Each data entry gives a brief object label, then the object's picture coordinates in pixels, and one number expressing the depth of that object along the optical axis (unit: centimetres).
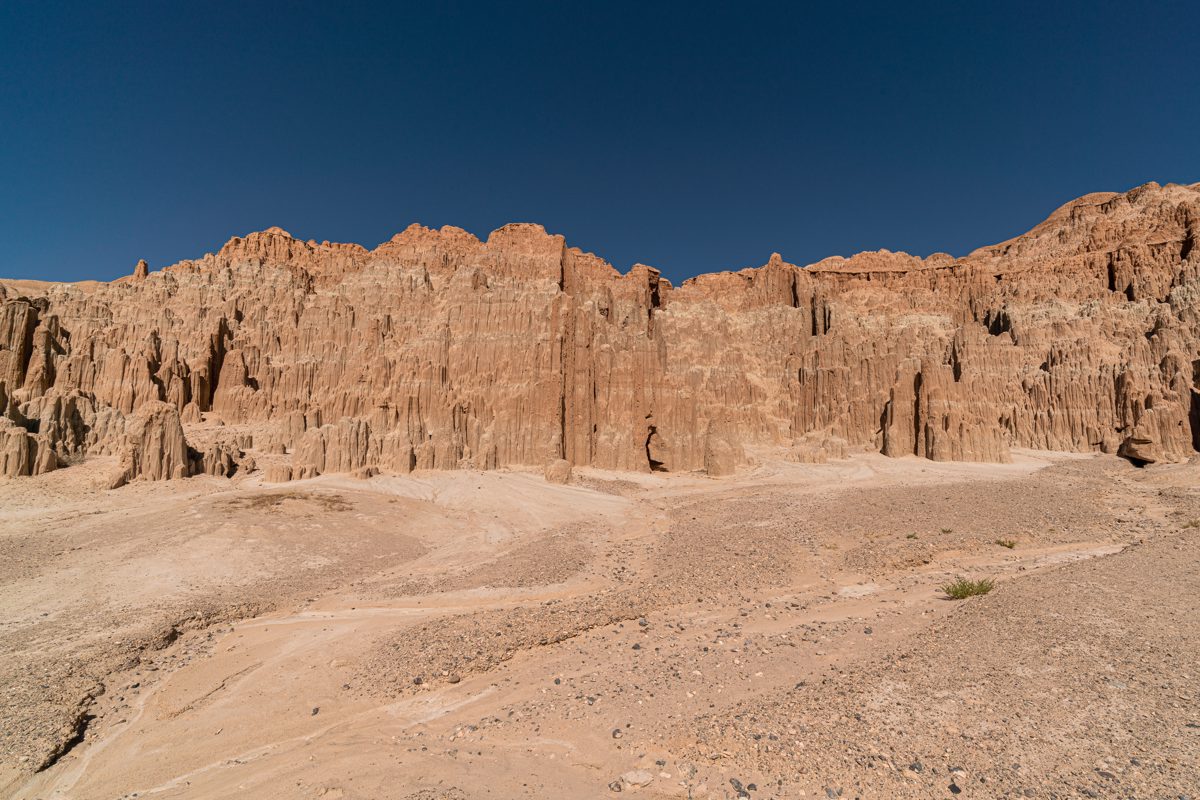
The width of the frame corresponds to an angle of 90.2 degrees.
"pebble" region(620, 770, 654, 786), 618
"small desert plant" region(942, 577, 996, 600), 1135
